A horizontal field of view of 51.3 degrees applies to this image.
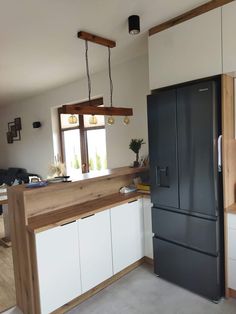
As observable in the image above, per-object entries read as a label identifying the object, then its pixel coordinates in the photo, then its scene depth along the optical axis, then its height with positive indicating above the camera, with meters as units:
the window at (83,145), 4.62 -0.12
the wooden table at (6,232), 3.78 -1.44
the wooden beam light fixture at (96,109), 2.40 +0.31
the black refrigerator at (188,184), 2.21 -0.48
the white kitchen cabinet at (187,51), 2.19 +0.81
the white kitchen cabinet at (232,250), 2.23 -1.08
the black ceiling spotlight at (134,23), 2.29 +1.06
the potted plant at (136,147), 3.32 -0.13
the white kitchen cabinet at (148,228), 2.90 -1.09
